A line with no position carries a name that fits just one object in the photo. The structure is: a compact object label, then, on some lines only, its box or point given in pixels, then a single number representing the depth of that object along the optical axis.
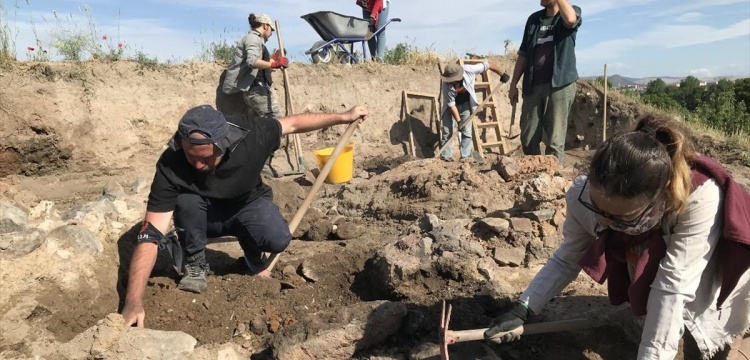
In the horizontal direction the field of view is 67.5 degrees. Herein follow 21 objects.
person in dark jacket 5.07
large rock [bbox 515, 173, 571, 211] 4.00
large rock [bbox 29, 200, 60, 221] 3.74
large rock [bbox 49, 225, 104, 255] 3.07
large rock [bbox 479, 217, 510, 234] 3.80
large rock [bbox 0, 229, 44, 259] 2.74
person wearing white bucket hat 8.14
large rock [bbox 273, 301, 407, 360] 2.59
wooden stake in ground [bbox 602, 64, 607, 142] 9.66
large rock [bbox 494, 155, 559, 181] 4.96
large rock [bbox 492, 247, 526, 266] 3.62
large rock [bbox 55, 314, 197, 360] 2.45
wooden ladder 9.99
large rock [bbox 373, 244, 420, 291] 3.16
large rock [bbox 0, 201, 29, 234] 3.14
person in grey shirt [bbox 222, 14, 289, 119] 7.16
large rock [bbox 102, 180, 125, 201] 5.99
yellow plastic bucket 6.97
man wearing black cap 2.97
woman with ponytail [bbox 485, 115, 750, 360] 1.71
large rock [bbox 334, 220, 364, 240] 4.54
